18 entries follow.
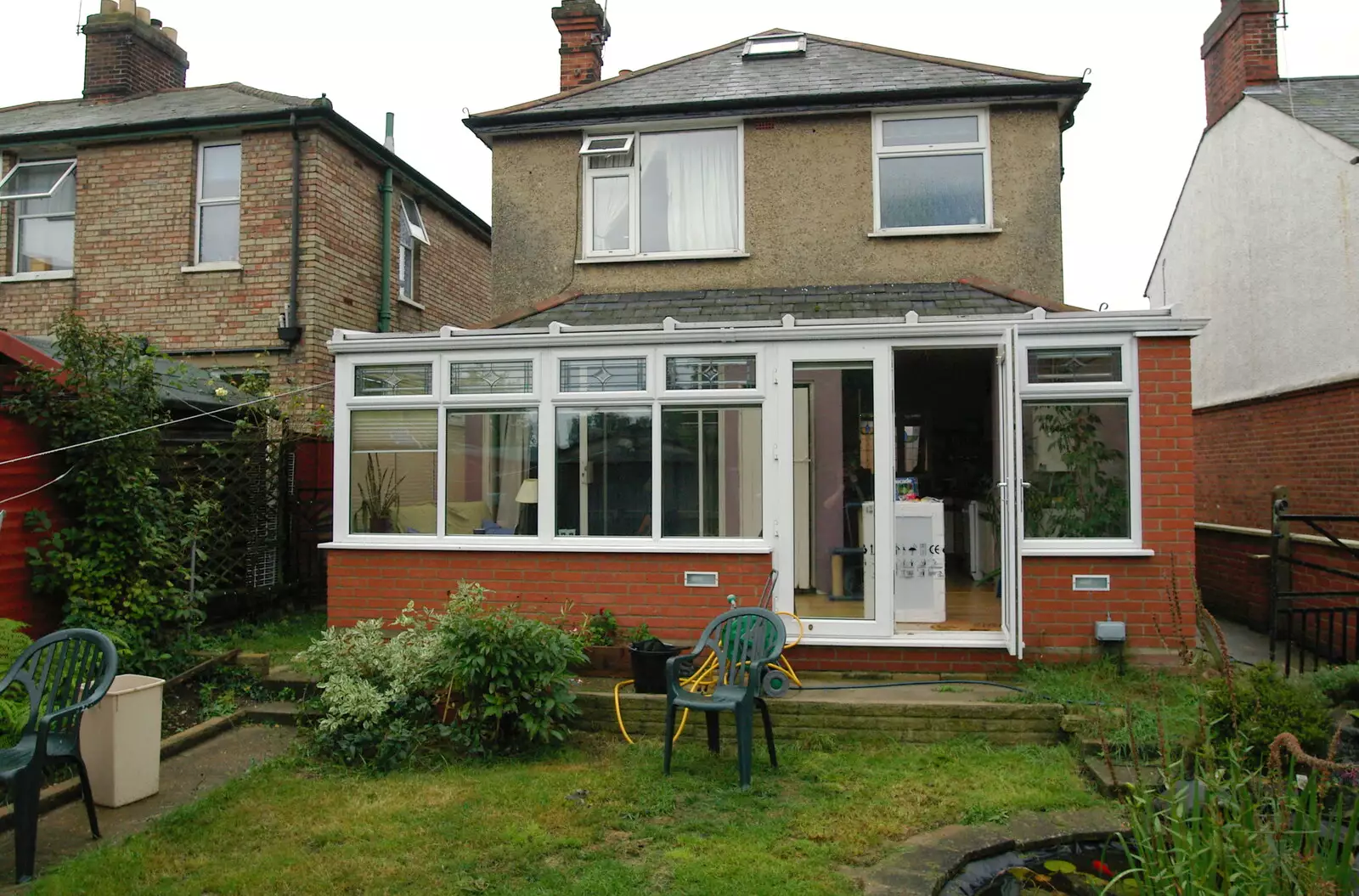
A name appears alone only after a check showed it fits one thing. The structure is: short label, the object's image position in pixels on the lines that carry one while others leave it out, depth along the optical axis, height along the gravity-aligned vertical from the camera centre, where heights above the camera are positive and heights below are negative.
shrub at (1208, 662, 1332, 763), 4.56 -1.19
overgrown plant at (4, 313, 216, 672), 6.51 -0.17
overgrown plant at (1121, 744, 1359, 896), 2.78 -1.17
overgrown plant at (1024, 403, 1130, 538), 6.77 -0.03
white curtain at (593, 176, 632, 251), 9.77 +2.89
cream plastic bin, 4.96 -1.47
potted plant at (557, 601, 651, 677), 6.84 -1.21
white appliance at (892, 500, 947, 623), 7.36 -0.66
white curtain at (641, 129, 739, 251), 9.59 +3.11
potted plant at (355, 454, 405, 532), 7.60 -0.16
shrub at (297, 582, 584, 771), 5.57 -1.34
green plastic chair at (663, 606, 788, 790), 5.12 -1.14
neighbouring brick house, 11.34 +3.32
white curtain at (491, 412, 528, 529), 7.46 +0.16
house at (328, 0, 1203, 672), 6.71 +0.58
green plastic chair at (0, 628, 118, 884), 3.99 -1.10
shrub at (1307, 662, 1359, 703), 5.49 -1.23
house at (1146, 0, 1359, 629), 9.22 +2.13
